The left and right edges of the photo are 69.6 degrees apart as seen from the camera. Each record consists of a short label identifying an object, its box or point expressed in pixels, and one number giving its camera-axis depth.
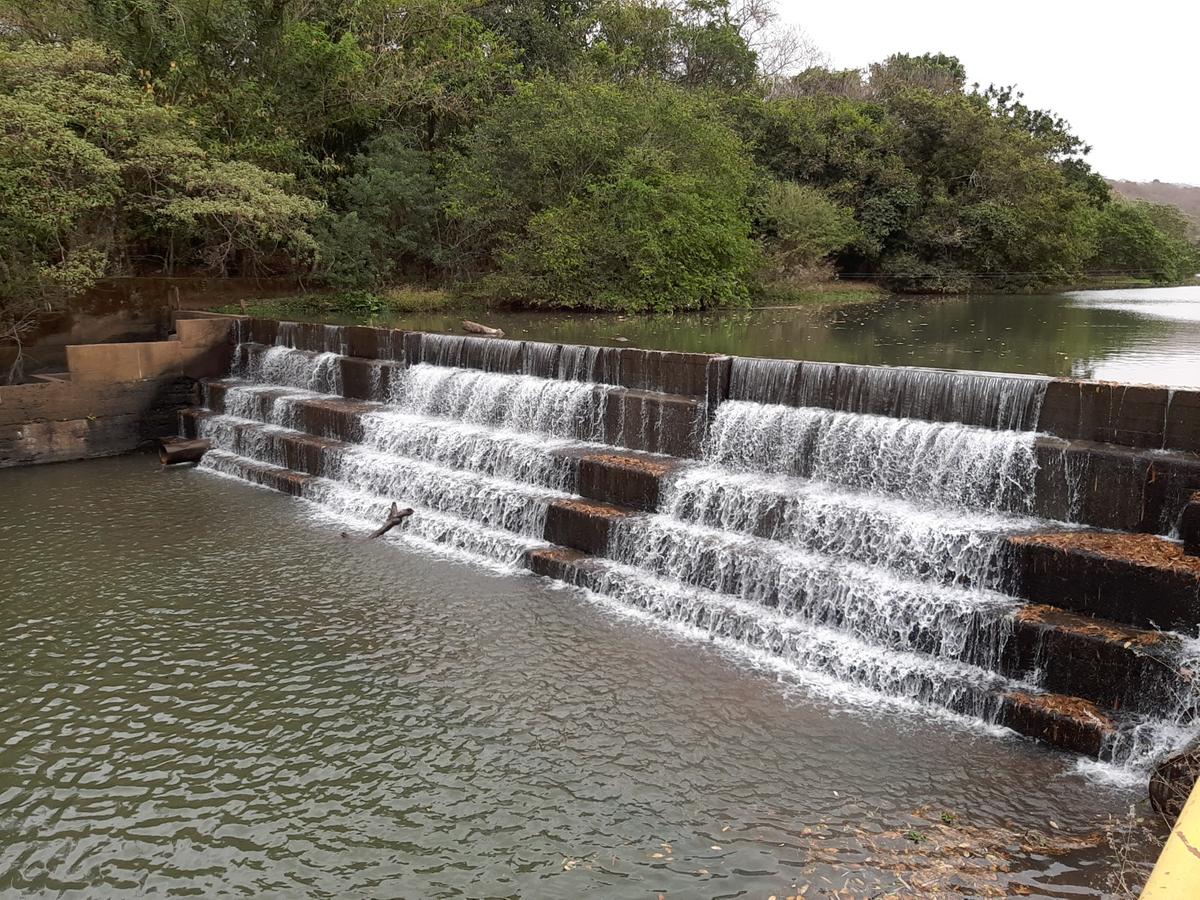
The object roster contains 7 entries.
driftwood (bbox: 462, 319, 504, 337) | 16.72
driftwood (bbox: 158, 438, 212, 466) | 14.32
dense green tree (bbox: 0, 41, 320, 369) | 14.57
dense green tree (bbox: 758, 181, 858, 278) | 27.41
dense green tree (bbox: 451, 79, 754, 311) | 21.05
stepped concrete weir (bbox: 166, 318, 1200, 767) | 6.48
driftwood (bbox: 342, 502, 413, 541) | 10.60
